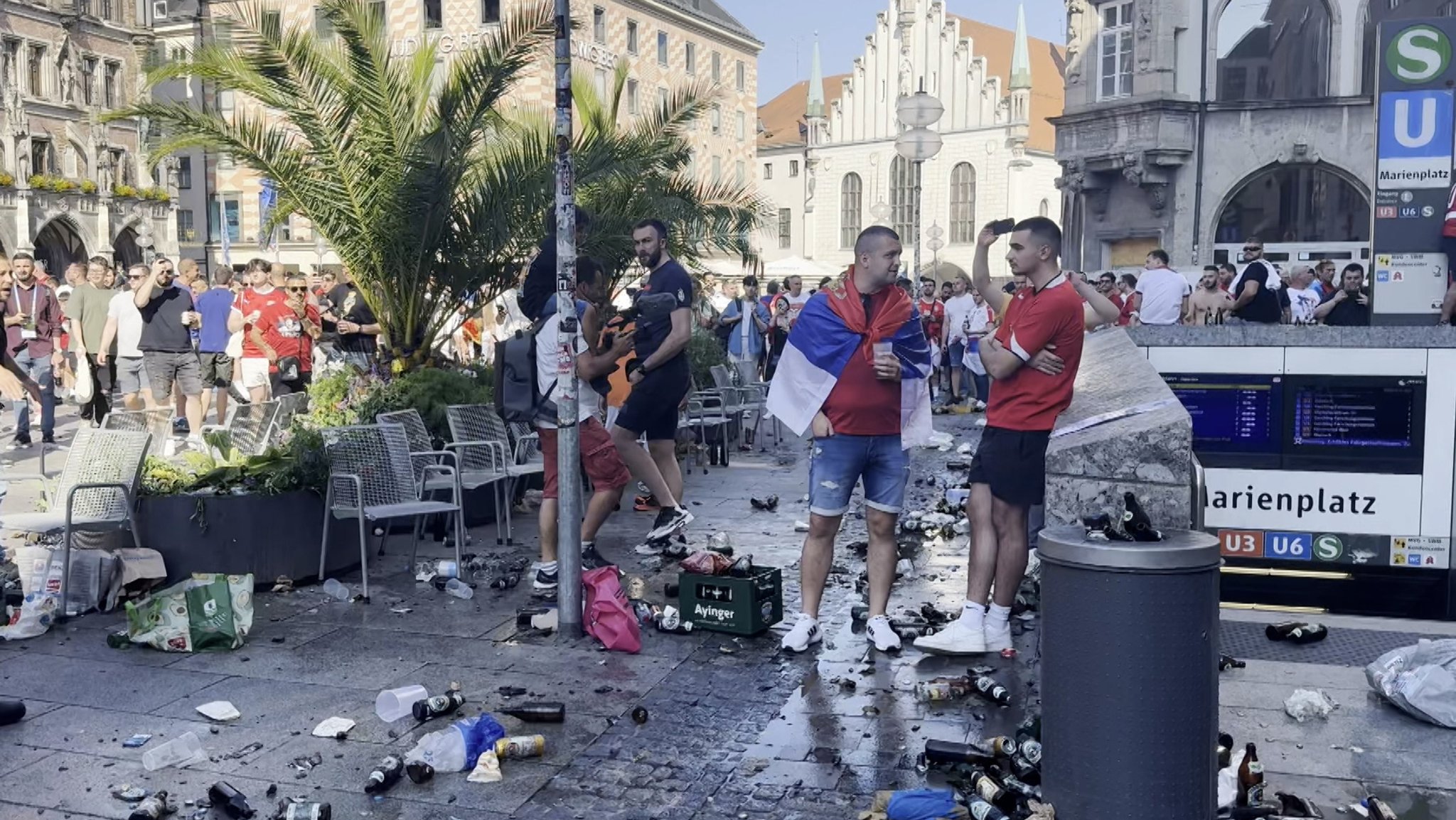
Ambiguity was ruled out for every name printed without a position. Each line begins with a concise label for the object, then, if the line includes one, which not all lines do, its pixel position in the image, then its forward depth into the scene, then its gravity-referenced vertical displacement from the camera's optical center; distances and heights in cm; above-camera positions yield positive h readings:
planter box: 759 -112
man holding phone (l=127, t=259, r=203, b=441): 1337 +4
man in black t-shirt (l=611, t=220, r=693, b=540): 835 -20
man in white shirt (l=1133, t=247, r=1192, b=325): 1794 +57
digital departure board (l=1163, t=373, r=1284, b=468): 715 -42
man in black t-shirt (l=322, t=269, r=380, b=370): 1280 +7
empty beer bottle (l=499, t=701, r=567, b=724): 542 -152
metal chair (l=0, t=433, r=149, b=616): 739 -79
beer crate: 676 -135
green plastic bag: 655 -139
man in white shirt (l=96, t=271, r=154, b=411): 1369 +2
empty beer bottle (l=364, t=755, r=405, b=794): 475 -157
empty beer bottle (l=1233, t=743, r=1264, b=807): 444 -149
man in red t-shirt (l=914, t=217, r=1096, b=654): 607 -38
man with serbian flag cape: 641 -29
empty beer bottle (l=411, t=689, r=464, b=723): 548 -152
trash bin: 378 -96
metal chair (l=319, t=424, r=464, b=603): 786 -83
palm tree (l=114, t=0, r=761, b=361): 1159 +168
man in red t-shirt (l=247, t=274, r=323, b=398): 1415 +0
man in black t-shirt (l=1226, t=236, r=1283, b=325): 1614 +49
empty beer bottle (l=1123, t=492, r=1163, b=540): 391 -54
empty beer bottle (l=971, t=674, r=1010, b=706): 564 -150
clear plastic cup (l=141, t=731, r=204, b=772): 498 -157
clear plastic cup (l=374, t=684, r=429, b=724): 555 -152
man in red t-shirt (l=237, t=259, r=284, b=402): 1382 +27
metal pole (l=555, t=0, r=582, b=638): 652 -23
